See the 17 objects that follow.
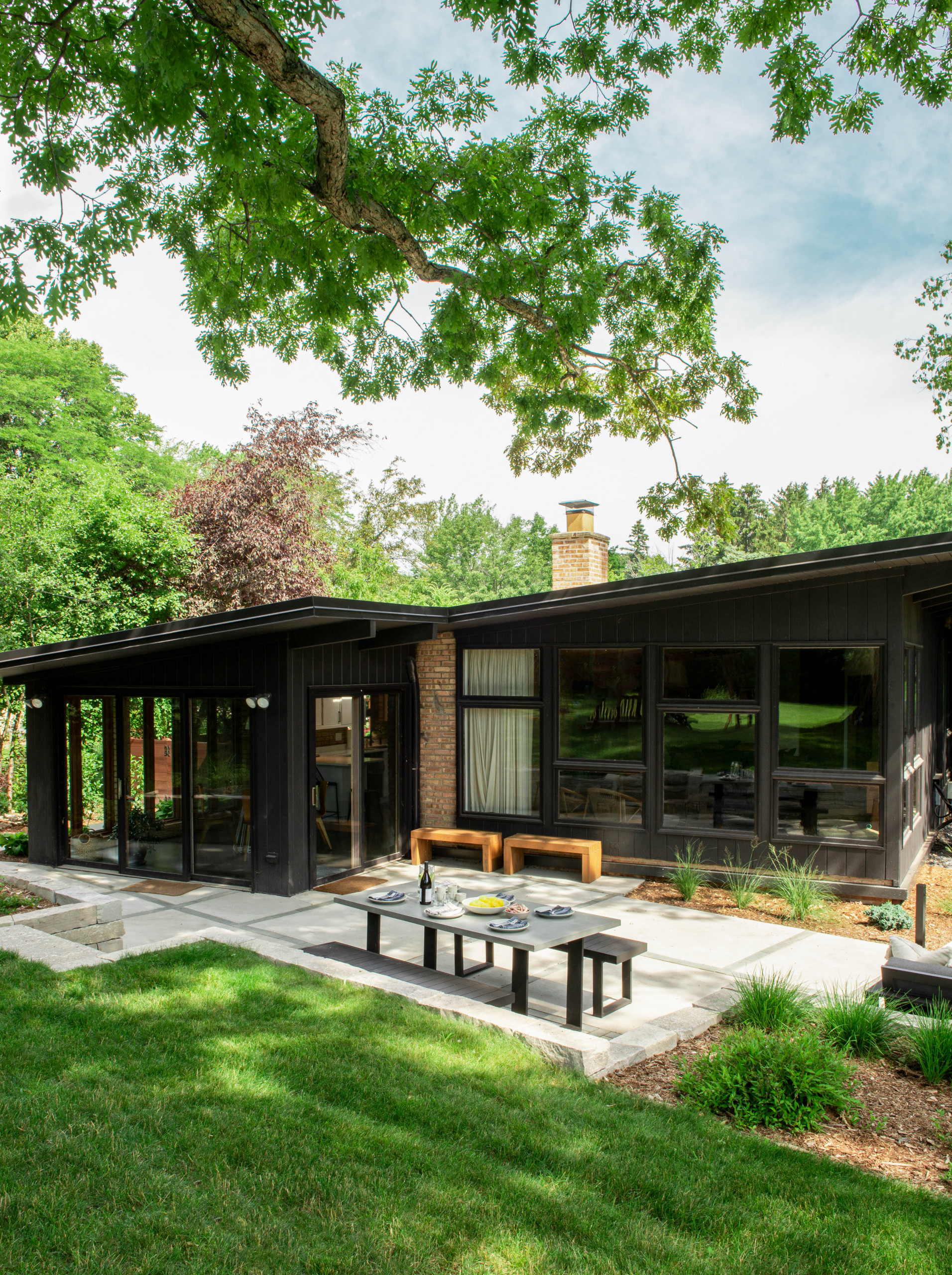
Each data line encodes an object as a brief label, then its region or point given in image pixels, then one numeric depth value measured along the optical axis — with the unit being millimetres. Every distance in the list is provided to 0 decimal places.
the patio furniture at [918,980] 4445
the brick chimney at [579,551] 10625
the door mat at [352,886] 8422
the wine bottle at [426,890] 5480
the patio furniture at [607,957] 5117
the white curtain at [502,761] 9539
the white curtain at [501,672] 9570
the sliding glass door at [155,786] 8930
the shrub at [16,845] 10688
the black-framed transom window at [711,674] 8328
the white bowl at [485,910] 5188
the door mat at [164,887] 8445
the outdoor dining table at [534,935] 4754
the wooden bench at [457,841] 9203
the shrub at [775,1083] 3580
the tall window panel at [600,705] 8875
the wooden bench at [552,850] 8617
